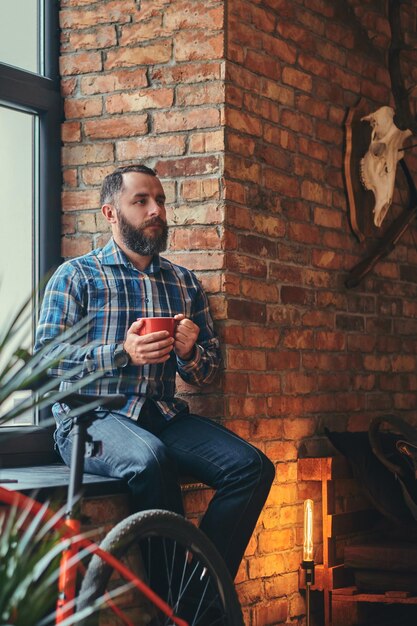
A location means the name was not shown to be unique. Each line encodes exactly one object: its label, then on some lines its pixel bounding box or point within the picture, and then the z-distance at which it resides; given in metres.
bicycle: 2.18
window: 3.44
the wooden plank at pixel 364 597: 3.46
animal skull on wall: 4.12
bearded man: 2.93
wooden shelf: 3.58
